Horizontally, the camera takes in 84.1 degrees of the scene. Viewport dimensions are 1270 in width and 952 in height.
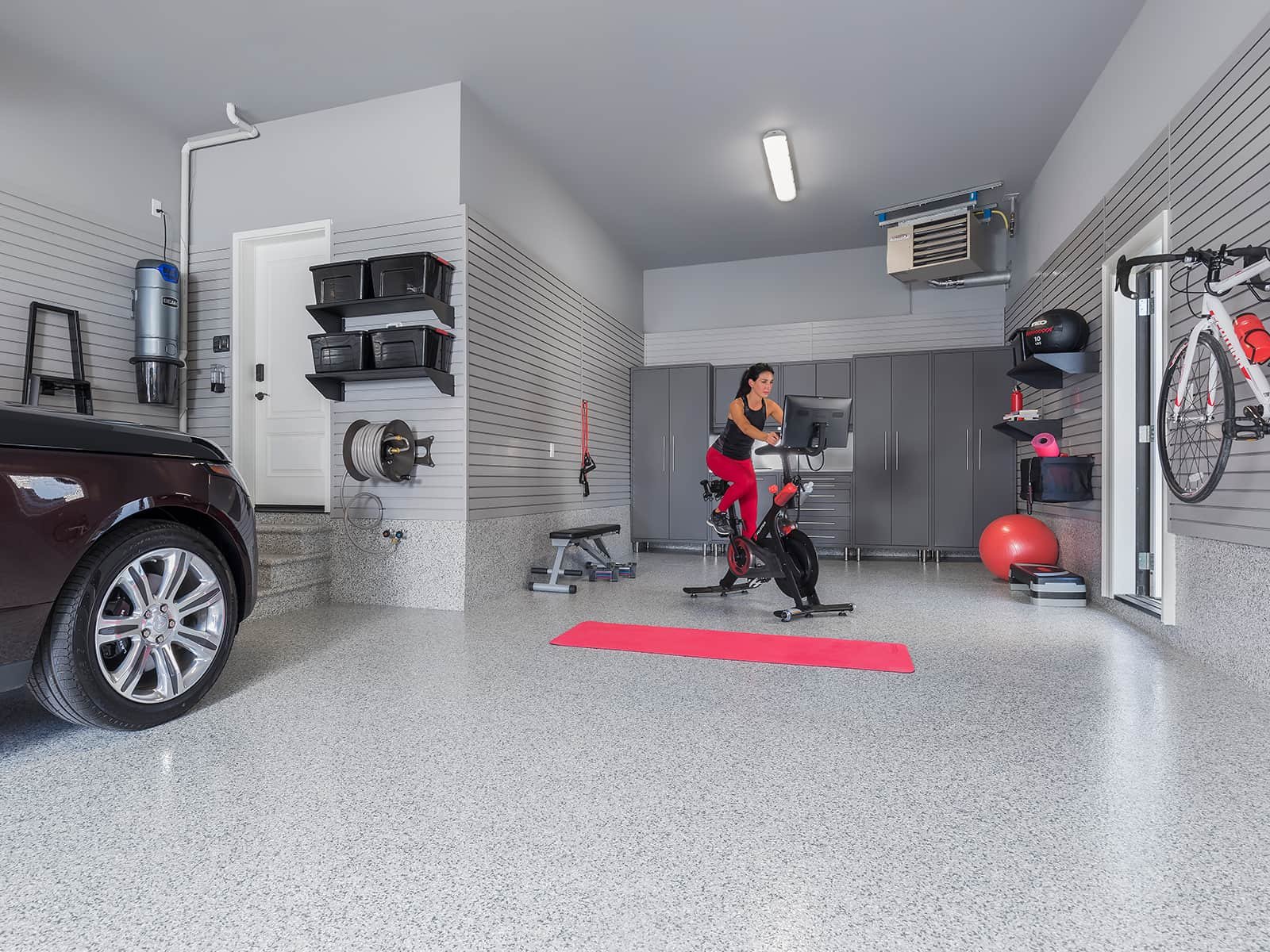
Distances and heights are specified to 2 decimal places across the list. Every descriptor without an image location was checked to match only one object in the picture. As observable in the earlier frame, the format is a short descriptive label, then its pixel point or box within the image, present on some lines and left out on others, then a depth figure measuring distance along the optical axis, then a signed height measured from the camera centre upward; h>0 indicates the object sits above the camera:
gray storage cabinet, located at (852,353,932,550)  7.41 +0.31
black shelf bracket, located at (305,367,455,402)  4.48 +0.68
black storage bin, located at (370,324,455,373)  4.42 +0.85
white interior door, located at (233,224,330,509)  5.21 +0.81
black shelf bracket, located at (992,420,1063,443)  5.54 +0.43
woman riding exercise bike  4.86 +0.26
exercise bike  4.39 -0.46
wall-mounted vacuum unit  4.89 +1.07
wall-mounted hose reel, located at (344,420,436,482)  4.58 +0.18
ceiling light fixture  5.50 +2.63
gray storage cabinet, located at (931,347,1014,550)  7.13 +0.33
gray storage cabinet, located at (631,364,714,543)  8.04 +0.32
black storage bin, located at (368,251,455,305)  4.44 +1.31
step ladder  4.36 +0.63
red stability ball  5.48 -0.50
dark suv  1.93 -0.27
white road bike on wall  2.69 +0.39
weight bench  5.32 -0.59
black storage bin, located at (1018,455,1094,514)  4.76 +0.01
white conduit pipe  5.25 +2.01
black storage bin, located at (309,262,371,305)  4.61 +1.31
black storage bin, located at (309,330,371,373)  4.58 +0.84
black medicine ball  4.76 +1.00
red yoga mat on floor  3.29 -0.85
